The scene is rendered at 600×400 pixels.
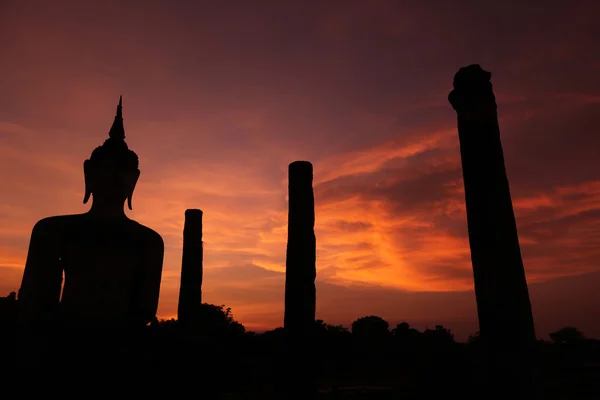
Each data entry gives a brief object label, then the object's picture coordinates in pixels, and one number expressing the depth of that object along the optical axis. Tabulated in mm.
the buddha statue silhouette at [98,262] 5199
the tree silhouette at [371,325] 55562
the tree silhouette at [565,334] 48266
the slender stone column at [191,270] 15156
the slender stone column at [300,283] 10242
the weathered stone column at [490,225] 5684
